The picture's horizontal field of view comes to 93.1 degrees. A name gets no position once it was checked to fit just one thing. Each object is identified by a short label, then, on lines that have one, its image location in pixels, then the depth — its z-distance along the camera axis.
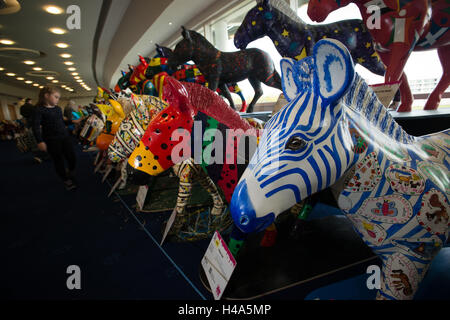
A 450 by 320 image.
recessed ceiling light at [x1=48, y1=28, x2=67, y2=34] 3.18
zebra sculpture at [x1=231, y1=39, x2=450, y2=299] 0.44
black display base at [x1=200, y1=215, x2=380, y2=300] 0.80
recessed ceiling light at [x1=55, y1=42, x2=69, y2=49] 3.85
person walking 2.21
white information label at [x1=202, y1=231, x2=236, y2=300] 0.66
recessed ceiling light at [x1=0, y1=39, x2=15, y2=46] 3.68
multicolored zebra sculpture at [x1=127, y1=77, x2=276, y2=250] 0.88
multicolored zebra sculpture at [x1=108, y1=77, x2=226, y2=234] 1.17
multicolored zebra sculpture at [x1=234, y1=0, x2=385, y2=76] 1.08
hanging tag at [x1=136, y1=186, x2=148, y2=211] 1.63
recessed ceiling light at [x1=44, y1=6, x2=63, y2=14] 2.53
